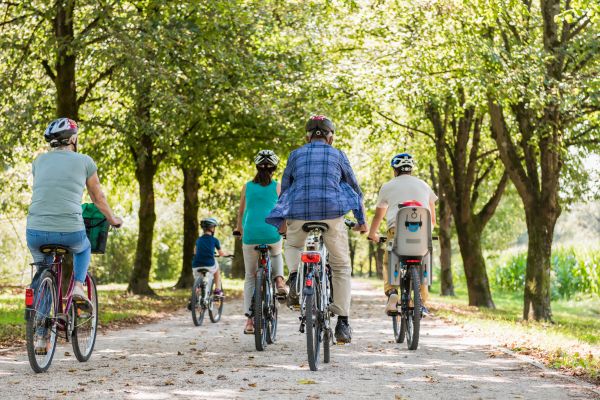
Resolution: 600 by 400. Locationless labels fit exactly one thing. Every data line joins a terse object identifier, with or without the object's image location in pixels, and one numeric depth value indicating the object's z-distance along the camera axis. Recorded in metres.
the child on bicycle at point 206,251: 27.47
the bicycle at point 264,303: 18.77
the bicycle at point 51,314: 14.72
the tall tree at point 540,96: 30.95
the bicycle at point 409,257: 19.72
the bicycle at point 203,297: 26.77
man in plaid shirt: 16.06
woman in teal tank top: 19.72
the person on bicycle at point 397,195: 20.41
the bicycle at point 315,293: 15.30
